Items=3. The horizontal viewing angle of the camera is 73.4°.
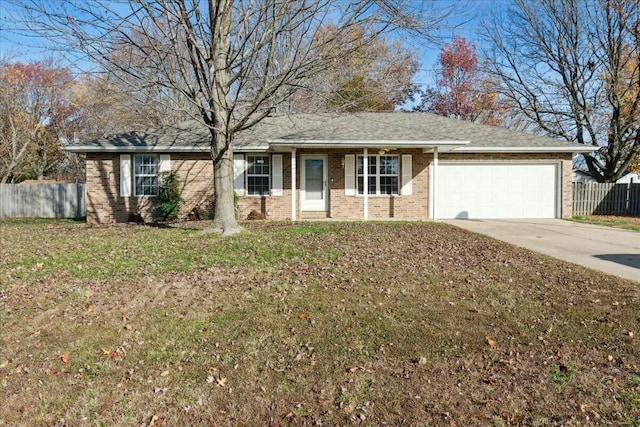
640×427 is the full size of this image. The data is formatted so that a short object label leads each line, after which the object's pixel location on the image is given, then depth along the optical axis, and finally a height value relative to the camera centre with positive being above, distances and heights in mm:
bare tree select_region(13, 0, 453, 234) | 8094 +2948
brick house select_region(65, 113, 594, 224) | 14617 +616
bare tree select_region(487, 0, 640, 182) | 19984 +5378
